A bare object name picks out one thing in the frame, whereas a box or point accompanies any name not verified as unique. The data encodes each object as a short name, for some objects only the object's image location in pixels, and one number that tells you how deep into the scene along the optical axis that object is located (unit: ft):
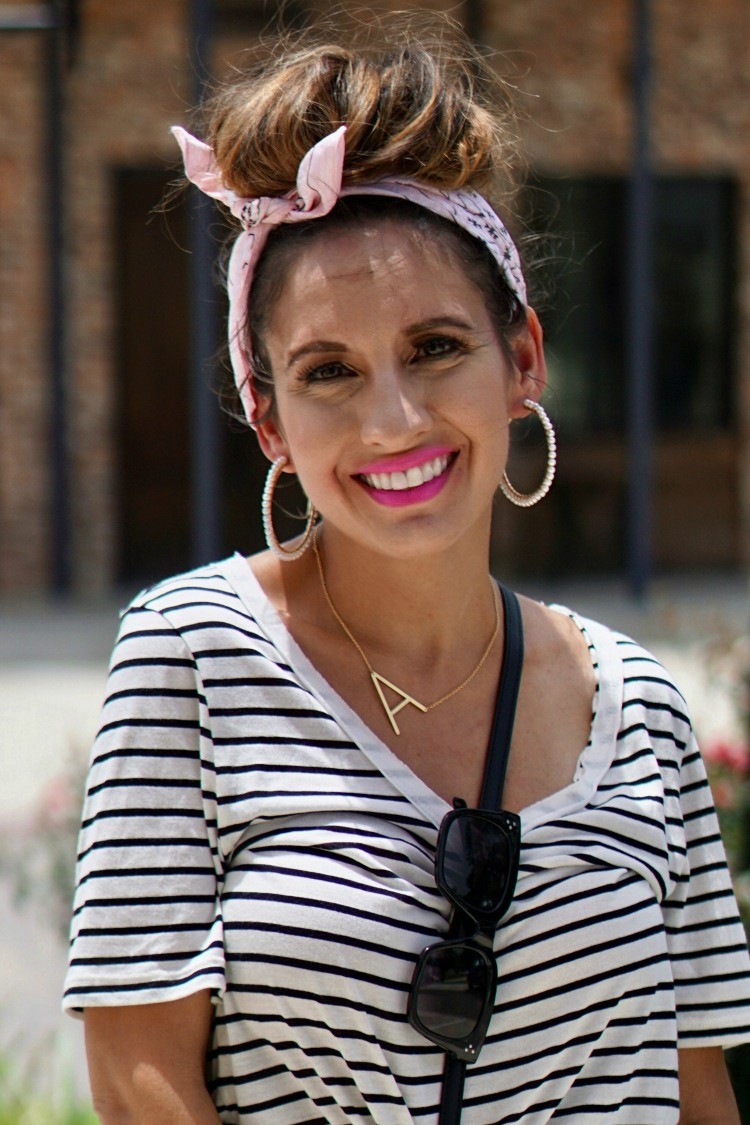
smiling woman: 9.09
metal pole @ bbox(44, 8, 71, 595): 57.44
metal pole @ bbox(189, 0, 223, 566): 48.46
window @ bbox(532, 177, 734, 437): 63.32
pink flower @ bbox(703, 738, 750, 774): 22.03
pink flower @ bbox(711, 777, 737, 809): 20.68
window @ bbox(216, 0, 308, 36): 57.90
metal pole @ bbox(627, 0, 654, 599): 54.25
